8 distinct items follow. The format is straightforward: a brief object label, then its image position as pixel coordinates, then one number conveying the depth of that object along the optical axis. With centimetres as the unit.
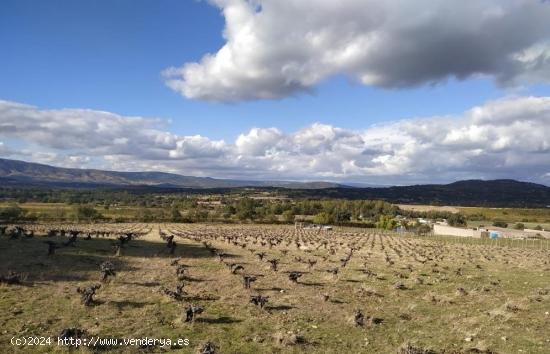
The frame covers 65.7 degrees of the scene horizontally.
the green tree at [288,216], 12594
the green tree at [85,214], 10052
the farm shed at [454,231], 9700
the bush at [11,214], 9038
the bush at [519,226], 12153
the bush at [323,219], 12838
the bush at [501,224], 13008
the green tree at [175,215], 11381
